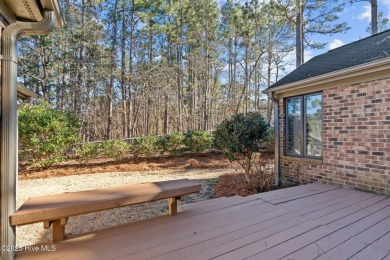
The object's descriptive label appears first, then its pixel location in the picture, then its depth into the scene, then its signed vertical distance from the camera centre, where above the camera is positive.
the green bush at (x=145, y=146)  9.09 -0.59
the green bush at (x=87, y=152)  8.09 -0.73
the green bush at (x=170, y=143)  9.55 -0.50
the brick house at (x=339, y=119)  3.51 +0.23
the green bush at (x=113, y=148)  8.48 -0.63
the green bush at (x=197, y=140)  9.82 -0.40
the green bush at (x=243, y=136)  4.88 -0.12
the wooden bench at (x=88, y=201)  1.79 -0.69
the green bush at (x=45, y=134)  6.82 -0.02
